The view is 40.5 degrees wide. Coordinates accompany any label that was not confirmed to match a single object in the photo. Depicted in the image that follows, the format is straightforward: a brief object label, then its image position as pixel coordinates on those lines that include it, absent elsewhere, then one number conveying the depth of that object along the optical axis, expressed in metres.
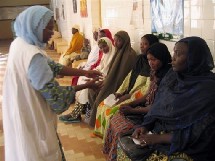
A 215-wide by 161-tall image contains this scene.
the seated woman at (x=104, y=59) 3.95
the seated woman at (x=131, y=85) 3.16
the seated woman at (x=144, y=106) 2.54
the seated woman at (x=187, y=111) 1.80
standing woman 1.73
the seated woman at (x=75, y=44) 6.66
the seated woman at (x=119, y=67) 3.62
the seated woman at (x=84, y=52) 5.98
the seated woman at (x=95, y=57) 4.48
